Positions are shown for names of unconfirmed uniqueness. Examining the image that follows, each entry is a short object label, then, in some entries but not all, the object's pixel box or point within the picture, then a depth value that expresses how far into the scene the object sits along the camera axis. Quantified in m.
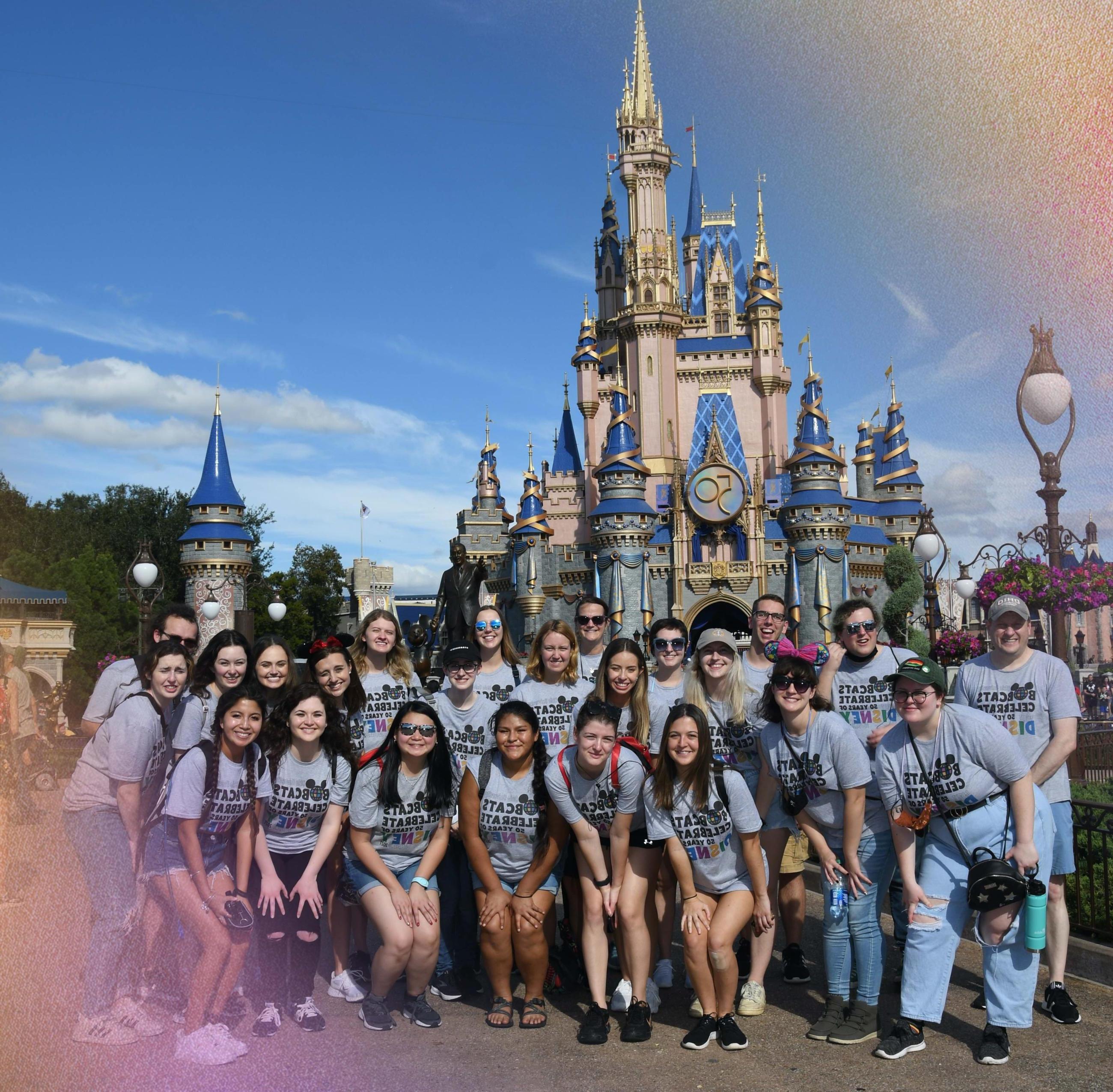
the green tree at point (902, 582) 45.59
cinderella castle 41.34
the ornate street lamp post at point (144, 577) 23.34
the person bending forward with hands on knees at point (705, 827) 6.02
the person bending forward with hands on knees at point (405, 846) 6.11
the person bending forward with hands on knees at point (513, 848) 6.22
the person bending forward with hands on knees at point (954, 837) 5.54
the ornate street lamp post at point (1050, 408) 9.59
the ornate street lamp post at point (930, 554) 19.83
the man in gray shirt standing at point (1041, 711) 6.13
